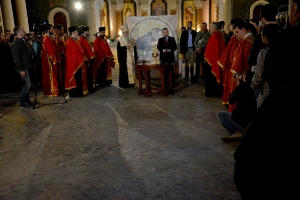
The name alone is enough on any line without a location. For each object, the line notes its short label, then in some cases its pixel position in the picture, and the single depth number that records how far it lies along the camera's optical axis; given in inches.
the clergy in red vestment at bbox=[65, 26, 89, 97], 320.8
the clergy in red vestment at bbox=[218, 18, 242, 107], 225.0
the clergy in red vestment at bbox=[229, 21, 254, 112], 199.9
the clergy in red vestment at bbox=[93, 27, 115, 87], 383.5
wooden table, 310.2
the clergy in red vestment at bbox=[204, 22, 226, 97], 281.1
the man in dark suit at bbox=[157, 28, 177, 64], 362.3
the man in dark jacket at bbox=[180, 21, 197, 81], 407.5
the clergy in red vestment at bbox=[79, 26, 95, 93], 340.5
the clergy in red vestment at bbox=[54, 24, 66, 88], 342.3
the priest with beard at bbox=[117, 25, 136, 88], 373.7
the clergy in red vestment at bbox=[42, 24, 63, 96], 324.2
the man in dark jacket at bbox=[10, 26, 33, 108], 271.9
